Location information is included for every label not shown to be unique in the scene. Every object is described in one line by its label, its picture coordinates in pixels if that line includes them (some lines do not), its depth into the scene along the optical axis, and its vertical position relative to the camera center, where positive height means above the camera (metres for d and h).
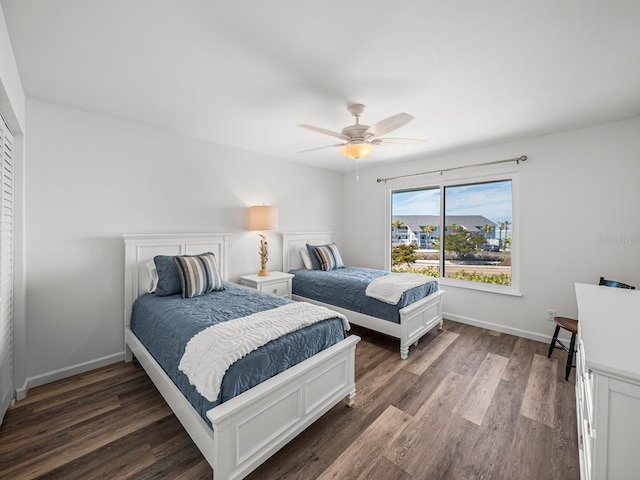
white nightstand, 3.48 -0.61
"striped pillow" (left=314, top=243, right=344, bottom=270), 4.22 -0.31
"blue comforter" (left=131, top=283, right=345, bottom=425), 1.50 -0.68
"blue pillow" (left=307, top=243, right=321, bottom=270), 4.32 -0.33
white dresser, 0.91 -0.58
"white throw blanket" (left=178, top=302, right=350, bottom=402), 1.44 -0.61
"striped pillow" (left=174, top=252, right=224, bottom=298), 2.56 -0.38
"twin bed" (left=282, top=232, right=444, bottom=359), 2.95 -0.77
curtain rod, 3.34 +0.98
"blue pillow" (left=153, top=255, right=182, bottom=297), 2.60 -0.40
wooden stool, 2.47 -0.89
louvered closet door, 1.87 -0.26
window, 3.63 +0.08
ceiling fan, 2.23 +0.90
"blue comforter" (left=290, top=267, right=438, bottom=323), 3.05 -0.67
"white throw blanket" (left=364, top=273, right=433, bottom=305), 2.97 -0.55
